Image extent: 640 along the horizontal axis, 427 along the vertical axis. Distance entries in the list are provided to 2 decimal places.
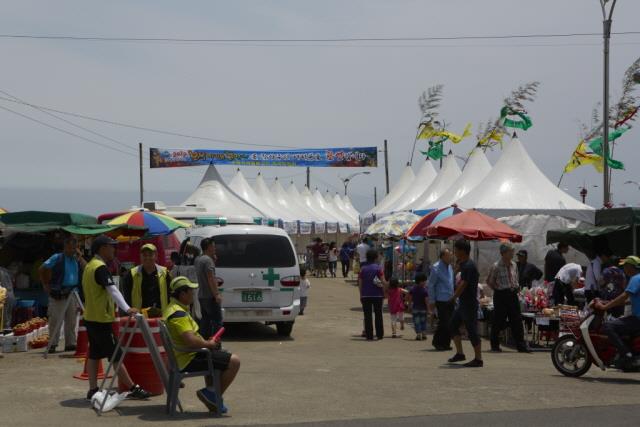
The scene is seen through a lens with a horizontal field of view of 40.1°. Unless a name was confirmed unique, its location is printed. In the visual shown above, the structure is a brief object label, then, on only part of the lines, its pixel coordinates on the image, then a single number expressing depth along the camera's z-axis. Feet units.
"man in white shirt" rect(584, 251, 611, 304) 49.90
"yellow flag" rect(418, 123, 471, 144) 132.77
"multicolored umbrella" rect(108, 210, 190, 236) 59.93
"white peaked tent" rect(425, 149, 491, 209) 89.71
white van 50.80
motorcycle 36.29
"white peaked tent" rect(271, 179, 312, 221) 179.15
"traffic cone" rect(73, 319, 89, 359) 40.91
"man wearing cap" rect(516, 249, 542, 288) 57.93
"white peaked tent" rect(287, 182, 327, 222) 182.46
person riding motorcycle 35.99
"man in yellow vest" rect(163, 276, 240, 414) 27.55
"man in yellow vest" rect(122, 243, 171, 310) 35.63
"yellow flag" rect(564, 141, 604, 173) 99.91
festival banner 169.78
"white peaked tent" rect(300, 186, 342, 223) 196.24
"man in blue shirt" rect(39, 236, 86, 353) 43.73
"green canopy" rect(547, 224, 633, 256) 53.36
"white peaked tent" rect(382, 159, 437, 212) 116.98
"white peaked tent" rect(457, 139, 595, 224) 75.36
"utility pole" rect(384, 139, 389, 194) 167.02
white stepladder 28.74
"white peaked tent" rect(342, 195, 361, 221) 220.43
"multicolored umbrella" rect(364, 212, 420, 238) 80.02
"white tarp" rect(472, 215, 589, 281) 73.20
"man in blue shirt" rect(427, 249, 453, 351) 47.50
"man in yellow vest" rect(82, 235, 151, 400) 30.19
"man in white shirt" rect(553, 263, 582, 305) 52.95
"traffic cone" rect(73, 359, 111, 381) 34.73
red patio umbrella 58.03
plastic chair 27.53
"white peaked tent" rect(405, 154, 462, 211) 104.79
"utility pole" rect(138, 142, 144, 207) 177.78
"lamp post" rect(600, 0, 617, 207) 72.00
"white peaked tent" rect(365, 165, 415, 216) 117.70
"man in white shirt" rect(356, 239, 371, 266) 97.30
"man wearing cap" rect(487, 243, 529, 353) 47.62
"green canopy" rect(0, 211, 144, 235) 51.85
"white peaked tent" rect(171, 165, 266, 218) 127.65
